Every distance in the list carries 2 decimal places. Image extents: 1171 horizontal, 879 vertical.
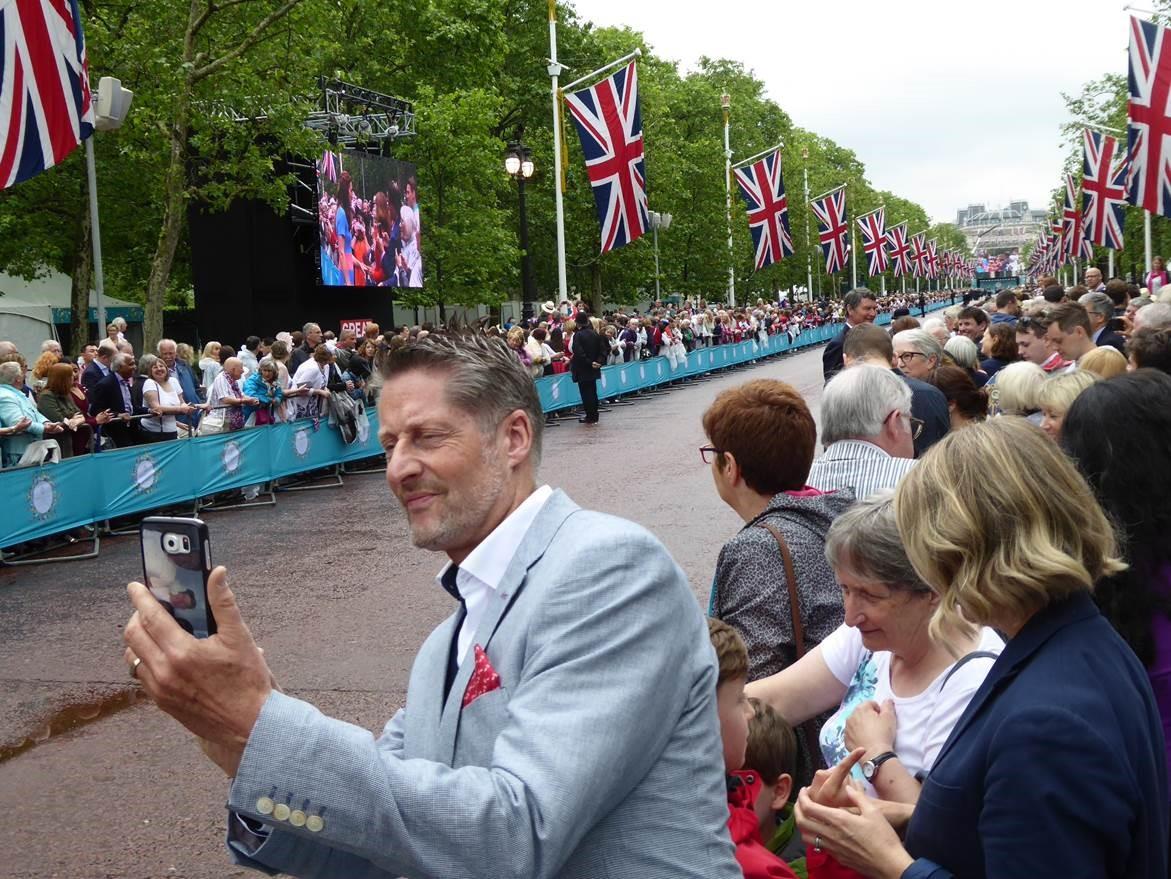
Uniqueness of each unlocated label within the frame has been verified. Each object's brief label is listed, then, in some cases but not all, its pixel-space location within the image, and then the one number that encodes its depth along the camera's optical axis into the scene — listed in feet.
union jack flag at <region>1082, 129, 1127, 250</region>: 109.91
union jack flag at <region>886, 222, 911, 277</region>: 234.99
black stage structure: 106.63
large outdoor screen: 101.55
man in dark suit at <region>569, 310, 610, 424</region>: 79.36
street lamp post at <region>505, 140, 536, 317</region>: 98.78
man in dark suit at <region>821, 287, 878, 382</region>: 38.17
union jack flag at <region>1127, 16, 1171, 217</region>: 63.52
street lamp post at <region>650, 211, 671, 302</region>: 137.84
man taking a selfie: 5.76
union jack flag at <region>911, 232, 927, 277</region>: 288.51
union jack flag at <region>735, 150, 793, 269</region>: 129.39
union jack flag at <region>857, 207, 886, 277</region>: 188.85
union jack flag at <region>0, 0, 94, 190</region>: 40.47
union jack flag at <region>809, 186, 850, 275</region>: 160.35
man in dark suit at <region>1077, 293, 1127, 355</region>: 38.52
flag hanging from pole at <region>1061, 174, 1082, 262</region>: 158.07
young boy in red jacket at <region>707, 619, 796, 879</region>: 9.05
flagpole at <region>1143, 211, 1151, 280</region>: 134.06
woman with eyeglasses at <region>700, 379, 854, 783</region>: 11.66
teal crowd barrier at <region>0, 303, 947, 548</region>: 39.75
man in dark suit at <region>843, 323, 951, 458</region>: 22.65
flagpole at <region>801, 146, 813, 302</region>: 245.24
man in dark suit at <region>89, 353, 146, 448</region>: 48.42
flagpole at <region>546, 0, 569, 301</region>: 104.63
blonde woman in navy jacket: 6.72
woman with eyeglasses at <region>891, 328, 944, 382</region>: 28.81
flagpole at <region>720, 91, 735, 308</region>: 178.29
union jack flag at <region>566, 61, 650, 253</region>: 87.66
